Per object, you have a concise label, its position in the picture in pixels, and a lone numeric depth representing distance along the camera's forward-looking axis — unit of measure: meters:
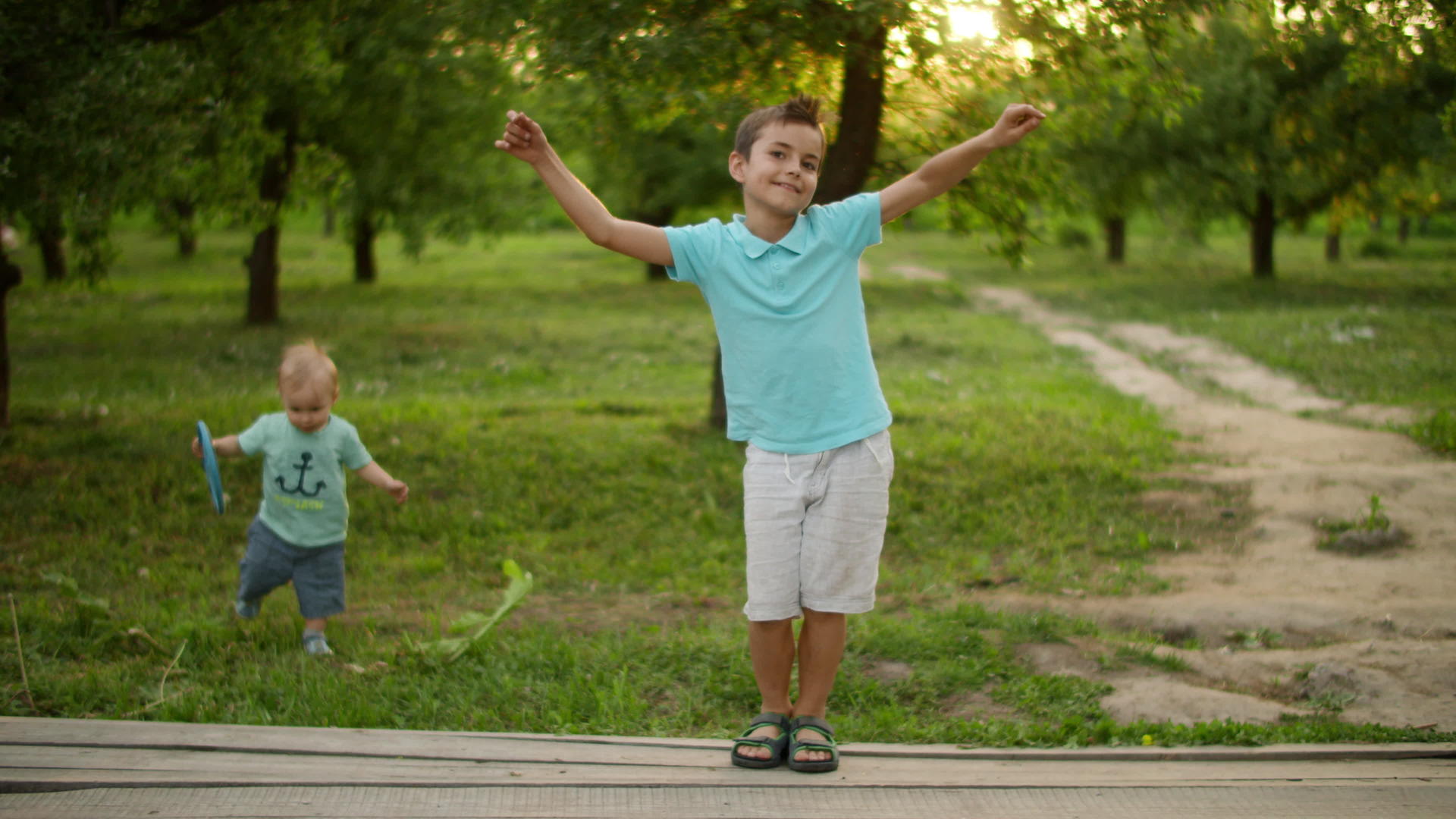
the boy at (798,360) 3.35
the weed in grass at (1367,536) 6.23
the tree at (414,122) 8.72
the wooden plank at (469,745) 3.24
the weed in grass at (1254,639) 4.92
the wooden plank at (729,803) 2.89
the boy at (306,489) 4.62
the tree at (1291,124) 17.59
